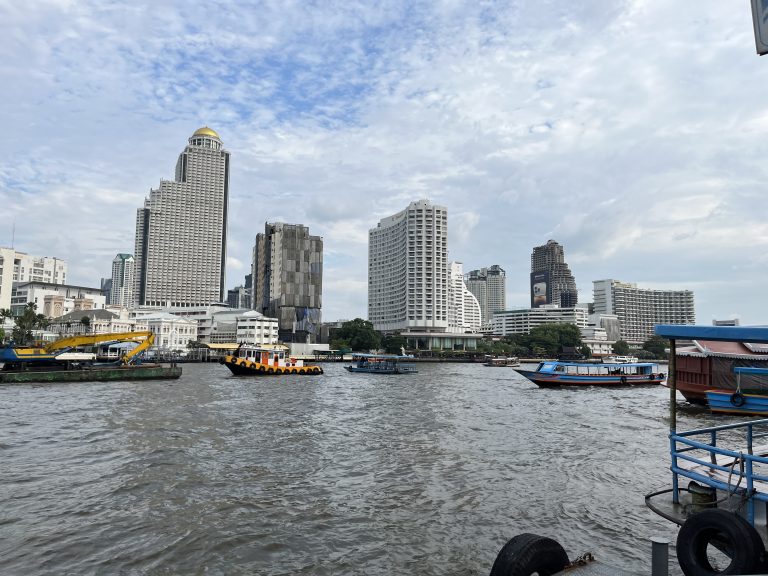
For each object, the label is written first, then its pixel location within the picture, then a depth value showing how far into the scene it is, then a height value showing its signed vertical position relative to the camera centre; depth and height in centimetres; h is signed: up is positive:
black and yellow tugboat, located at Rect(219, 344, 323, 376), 6531 -348
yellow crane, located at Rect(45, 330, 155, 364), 6194 -80
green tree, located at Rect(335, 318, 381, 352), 15812 +92
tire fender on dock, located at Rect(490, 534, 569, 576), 661 -286
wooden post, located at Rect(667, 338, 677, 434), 909 -70
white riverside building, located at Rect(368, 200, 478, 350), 18275 -51
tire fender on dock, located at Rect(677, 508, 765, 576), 634 -261
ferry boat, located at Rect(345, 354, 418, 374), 8362 -473
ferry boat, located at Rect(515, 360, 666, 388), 5519 -372
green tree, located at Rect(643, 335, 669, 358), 19000 -192
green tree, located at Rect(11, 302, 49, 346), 10169 +162
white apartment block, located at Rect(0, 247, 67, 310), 17975 +2340
